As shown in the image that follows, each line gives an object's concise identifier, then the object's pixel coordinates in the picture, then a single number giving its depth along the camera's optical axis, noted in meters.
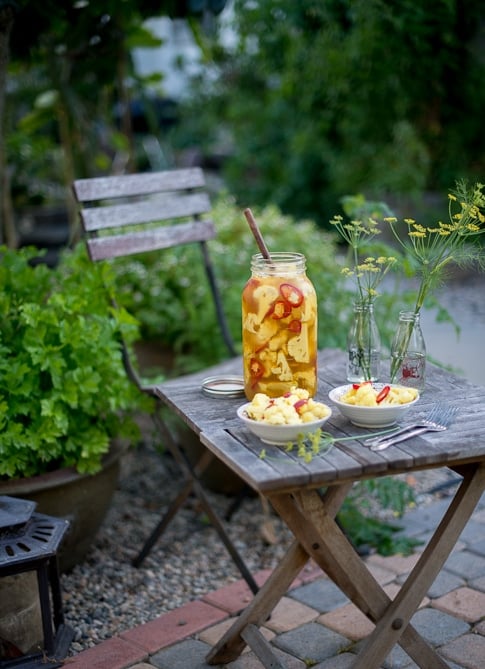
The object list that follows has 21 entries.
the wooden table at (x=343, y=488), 1.96
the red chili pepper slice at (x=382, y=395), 2.15
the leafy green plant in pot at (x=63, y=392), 2.80
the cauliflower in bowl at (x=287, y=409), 2.03
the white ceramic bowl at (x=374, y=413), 2.12
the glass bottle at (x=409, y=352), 2.39
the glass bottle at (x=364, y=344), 2.45
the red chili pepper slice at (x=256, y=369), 2.33
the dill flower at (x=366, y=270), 2.30
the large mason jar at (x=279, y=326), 2.28
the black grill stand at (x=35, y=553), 2.42
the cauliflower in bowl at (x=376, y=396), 2.15
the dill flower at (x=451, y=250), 2.27
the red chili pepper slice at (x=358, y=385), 2.21
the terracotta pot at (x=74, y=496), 2.89
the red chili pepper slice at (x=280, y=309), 2.27
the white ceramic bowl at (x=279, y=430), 2.01
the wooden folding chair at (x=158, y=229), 3.13
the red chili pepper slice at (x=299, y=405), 2.06
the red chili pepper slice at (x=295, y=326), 2.28
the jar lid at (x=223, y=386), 2.51
